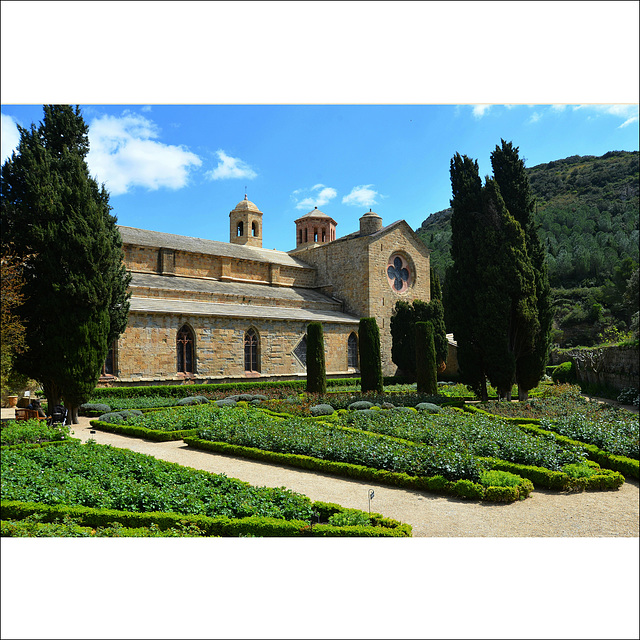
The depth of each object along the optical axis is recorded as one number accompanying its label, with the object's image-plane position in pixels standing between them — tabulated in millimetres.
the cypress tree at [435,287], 28516
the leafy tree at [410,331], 23922
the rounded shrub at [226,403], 12248
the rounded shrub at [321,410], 11672
